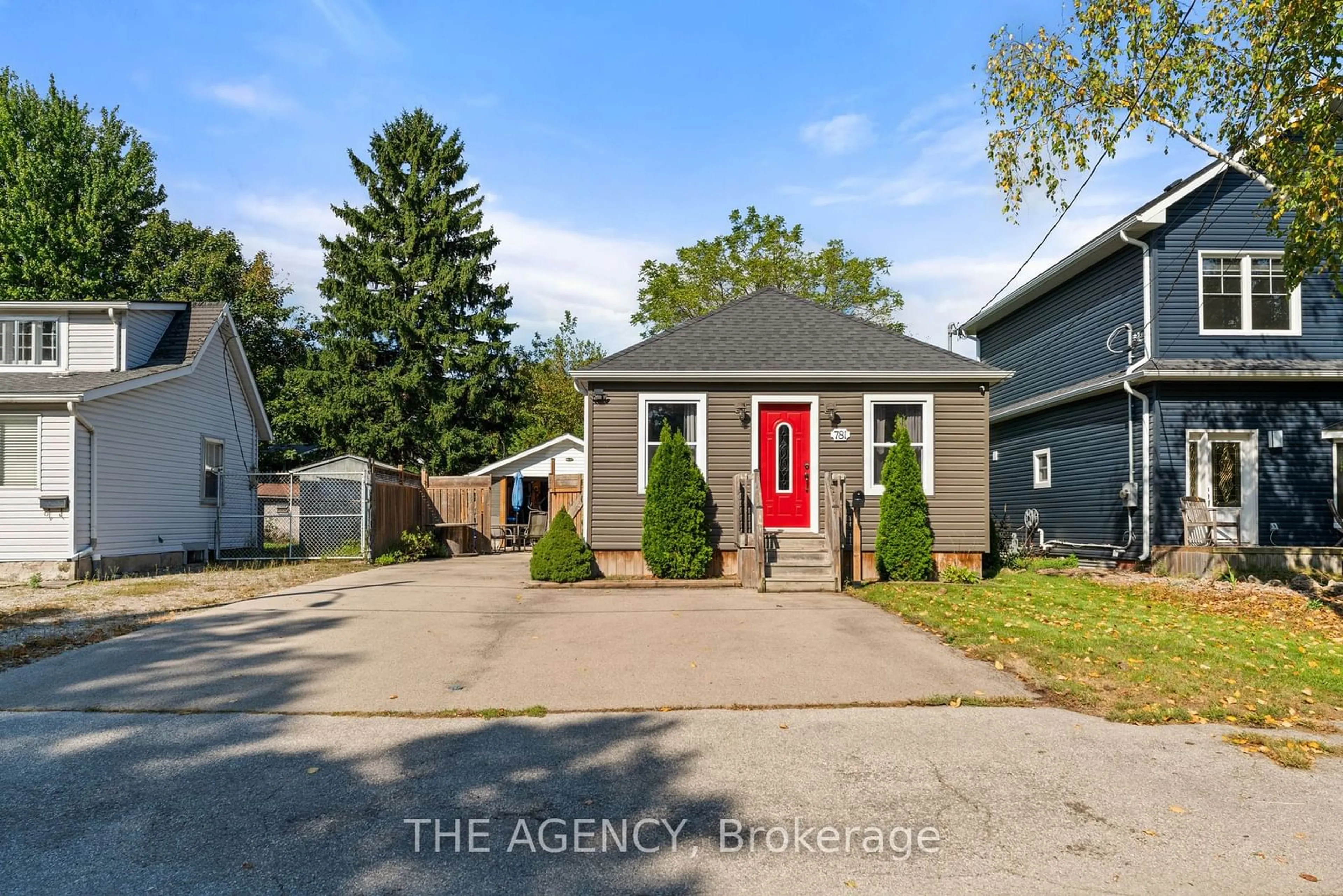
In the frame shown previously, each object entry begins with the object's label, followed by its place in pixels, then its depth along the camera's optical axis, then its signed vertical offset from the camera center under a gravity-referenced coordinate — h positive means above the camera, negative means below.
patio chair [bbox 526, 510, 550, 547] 25.97 -1.68
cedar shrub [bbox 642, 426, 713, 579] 13.39 -0.69
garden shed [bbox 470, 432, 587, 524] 29.17 +0.20
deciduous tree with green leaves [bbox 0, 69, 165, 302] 29.75 +9.80
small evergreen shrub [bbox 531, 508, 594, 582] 13.31 -1.37
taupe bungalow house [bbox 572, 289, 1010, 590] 14.02 +0.64
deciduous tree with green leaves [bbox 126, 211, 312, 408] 32.41 +7.53
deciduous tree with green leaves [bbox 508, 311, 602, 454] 45.00 +3.79
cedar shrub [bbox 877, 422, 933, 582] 13.26 -0.82
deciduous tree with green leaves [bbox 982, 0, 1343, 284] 10.16 +5.08
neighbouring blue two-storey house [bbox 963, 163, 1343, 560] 15.68 +1.67
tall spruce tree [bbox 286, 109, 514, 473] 31.19 +5.49
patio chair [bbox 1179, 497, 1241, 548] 14.99 -0.92
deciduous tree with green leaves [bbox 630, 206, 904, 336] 37.09 +8.60
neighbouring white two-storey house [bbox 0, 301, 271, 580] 14.04 +0.69
